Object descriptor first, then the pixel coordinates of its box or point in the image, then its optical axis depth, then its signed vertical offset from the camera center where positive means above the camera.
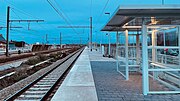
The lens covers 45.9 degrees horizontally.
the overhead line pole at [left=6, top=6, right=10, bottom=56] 31.41 +2.84
